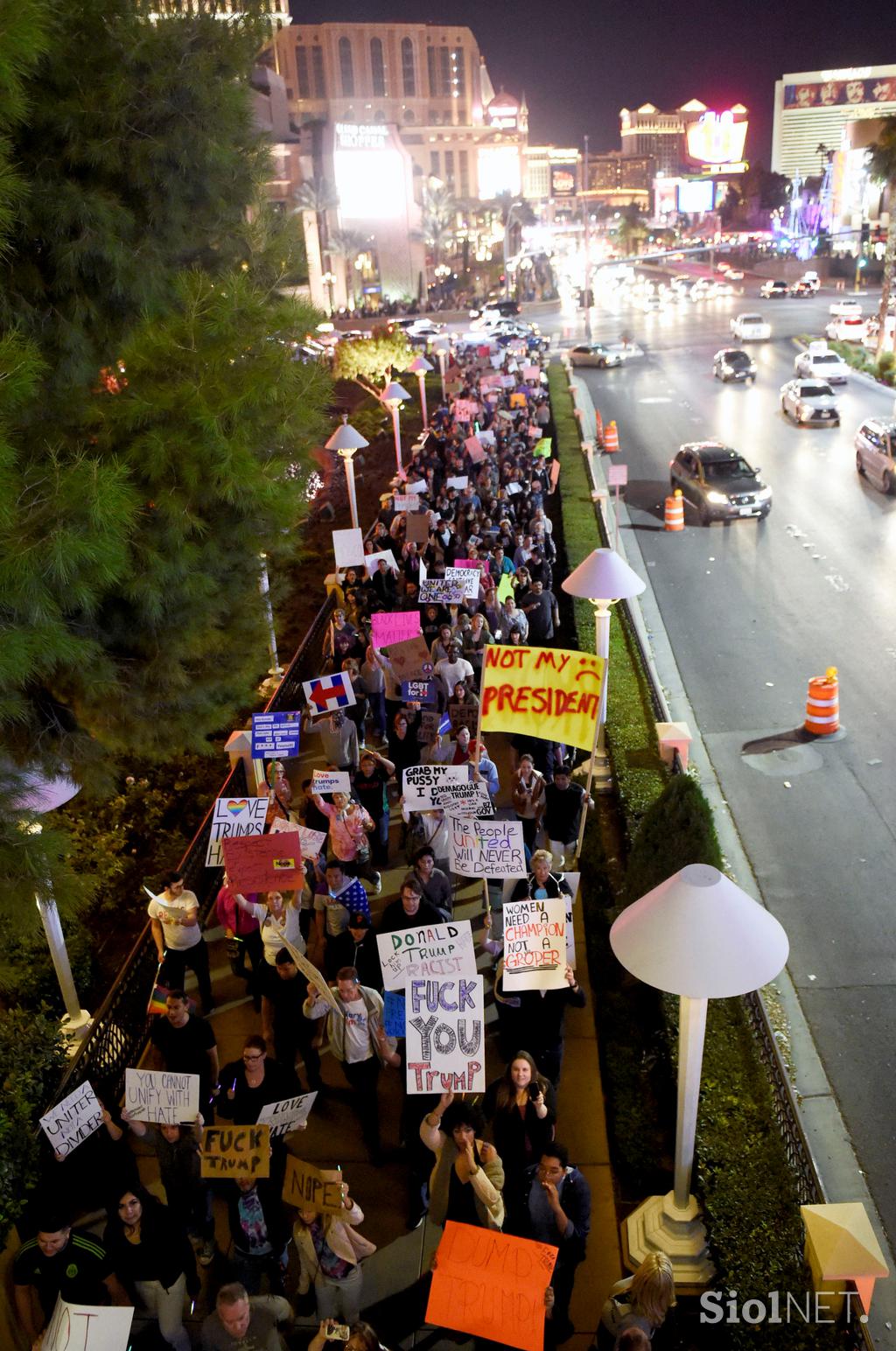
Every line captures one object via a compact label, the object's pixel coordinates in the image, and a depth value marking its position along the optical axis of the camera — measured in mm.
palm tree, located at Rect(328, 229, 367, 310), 88688
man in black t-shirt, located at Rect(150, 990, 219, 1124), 7012
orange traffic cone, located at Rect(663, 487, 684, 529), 23625
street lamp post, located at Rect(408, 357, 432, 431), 34406
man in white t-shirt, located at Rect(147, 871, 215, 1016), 8031
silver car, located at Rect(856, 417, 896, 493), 24781
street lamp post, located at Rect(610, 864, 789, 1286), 5477
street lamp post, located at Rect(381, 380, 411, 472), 26016
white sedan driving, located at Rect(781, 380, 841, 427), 32906
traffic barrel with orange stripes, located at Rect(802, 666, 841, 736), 13555
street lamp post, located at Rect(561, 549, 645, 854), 11477
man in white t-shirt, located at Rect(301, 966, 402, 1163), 6754
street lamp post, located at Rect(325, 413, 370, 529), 20312
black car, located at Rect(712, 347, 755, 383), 41688
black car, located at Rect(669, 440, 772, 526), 23641
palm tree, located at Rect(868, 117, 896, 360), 39906
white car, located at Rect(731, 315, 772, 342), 52344
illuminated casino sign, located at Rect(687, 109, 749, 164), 151500
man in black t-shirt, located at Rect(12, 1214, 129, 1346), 5430
